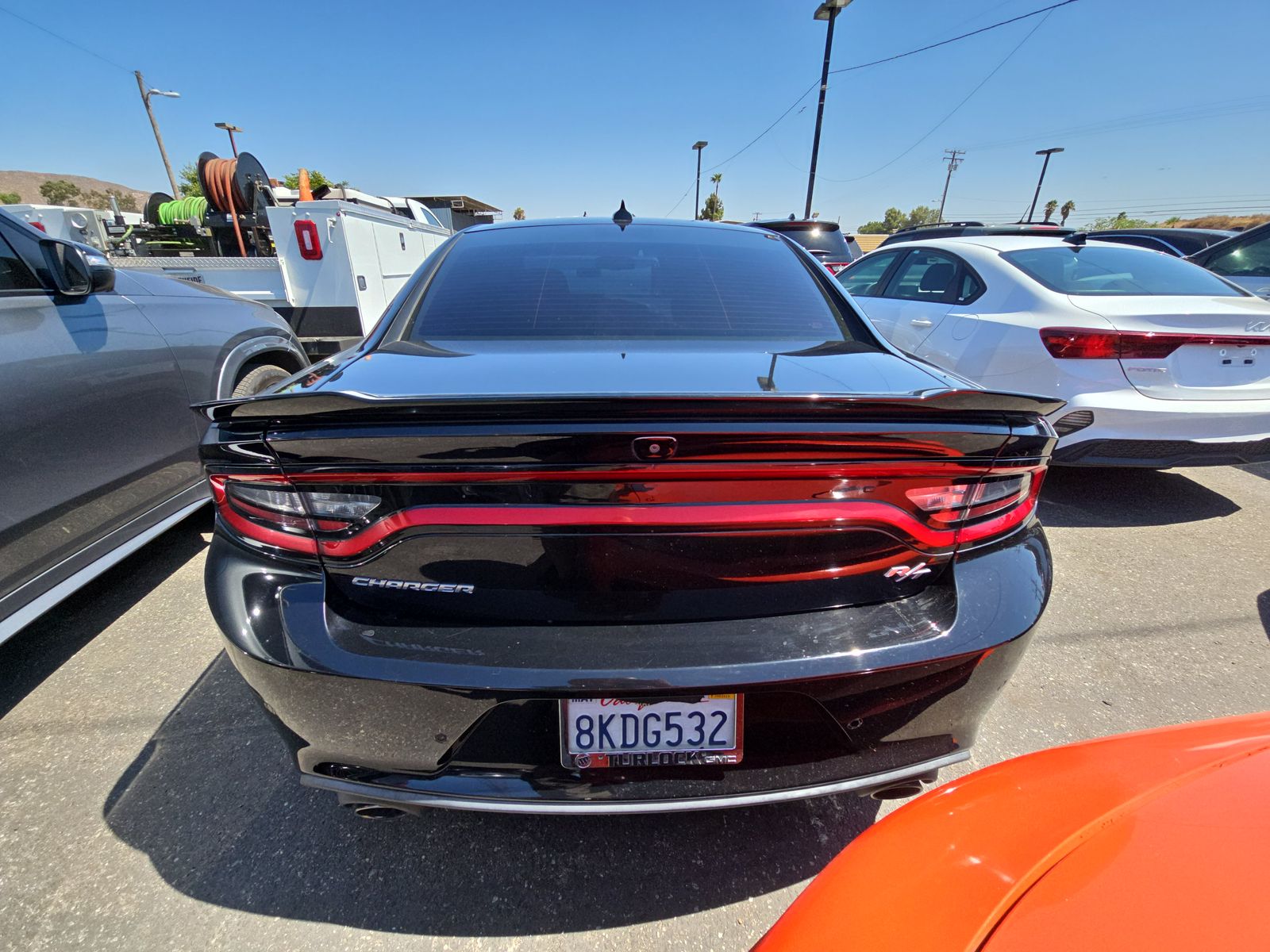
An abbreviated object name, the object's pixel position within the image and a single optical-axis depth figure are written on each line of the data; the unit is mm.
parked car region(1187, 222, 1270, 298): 5426
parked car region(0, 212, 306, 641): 2061
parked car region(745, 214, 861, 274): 9891
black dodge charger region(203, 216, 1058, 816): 1146
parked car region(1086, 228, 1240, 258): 8133
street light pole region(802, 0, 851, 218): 13219
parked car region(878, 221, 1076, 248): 6805
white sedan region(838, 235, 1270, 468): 3258
